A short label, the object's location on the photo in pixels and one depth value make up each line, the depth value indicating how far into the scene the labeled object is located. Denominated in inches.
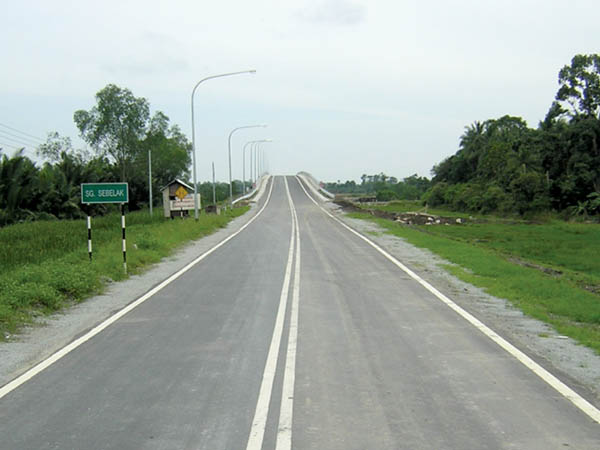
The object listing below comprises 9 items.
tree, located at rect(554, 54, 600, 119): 2237.9
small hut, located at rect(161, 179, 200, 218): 1413.6
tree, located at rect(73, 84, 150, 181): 3211.1
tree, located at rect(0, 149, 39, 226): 1734.7
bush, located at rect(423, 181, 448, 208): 3154.3
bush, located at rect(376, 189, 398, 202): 3943.9
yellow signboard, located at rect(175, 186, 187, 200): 1414.9
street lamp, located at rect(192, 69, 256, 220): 1371.8
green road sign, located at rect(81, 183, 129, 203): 659.4
